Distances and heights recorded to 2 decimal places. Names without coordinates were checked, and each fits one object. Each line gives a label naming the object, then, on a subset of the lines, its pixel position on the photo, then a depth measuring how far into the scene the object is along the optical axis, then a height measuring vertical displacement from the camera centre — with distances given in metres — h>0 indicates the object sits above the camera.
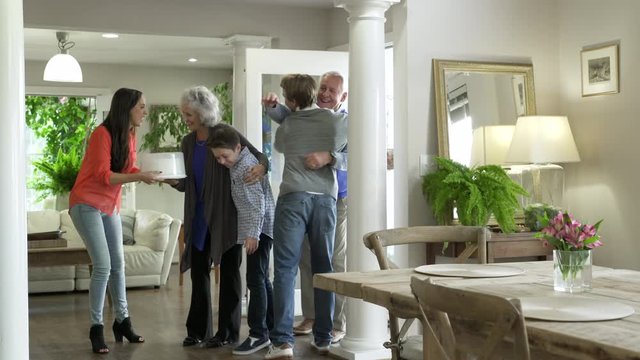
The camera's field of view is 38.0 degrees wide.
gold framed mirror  5.44 +0.38
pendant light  7.55 +0.92
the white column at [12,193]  2.82 -0.03
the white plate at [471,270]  2.90 -0.30
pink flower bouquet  2.52 -0.16
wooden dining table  1.89 -0.33
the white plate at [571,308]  2.13 -0.32
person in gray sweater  4.89 -0.13
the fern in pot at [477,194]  5.06 -0.09
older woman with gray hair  5.11 -0.21
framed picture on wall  5.32 +0.61
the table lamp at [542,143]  5.25 +0.19
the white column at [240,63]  6.68 +0.86
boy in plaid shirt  4.97 -0.23
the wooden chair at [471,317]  1.90 -0.30
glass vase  2.55 -0.26
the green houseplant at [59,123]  11.32 +0.74
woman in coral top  5.10 -0.06
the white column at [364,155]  4.99 +0.13
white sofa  8.44 -0.65
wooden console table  5.12 -0.39
